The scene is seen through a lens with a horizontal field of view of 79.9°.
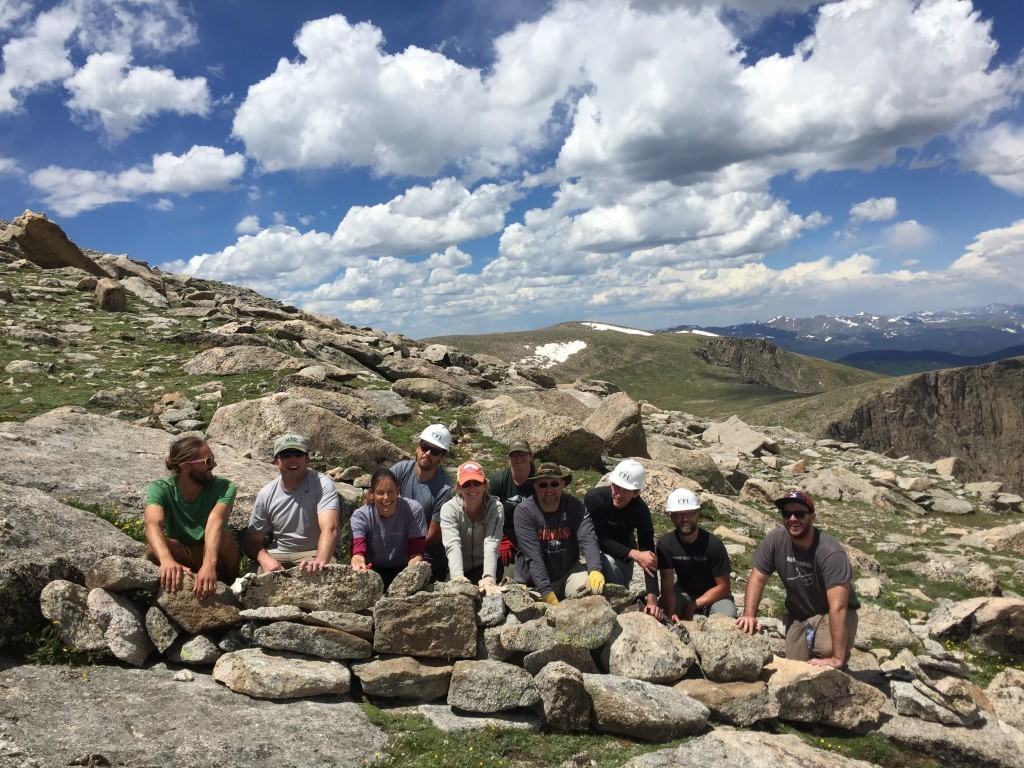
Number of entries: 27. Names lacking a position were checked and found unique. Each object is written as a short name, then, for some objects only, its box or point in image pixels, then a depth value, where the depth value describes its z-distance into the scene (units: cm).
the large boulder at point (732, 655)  855
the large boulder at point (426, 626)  835
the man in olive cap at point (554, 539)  982
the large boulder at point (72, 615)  721
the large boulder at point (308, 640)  801
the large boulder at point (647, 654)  854
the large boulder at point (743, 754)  728
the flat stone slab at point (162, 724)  604
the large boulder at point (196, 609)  773
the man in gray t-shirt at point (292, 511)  914
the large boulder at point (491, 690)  804
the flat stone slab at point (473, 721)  776
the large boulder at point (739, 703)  826
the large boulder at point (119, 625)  745
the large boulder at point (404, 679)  812
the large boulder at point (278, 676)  756
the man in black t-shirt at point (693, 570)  1037
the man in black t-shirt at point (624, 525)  1044
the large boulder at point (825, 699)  846
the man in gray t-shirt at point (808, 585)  902
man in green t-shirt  820
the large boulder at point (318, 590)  831
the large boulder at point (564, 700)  784
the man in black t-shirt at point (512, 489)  1067
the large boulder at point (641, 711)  776
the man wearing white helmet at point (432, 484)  1027
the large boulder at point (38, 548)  724
